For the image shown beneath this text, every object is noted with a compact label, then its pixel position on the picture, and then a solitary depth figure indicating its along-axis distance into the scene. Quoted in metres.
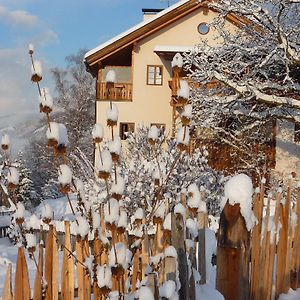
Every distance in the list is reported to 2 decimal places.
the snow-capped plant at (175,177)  10.57
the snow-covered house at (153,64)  20.97
